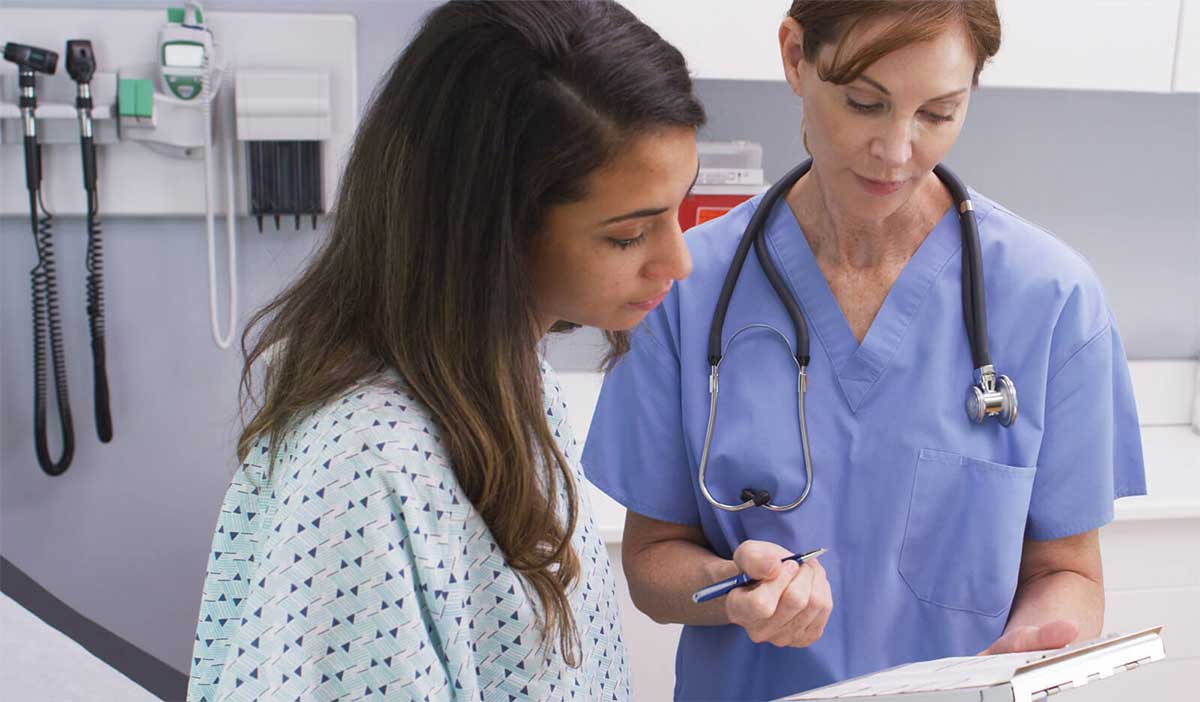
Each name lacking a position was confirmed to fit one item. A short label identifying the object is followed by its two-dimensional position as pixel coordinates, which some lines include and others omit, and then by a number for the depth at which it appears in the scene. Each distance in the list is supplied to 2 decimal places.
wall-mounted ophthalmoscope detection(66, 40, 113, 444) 1.75
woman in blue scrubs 1.00
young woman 0.67
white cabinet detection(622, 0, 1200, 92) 1.66
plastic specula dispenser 1.83
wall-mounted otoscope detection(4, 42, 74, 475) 1.74
